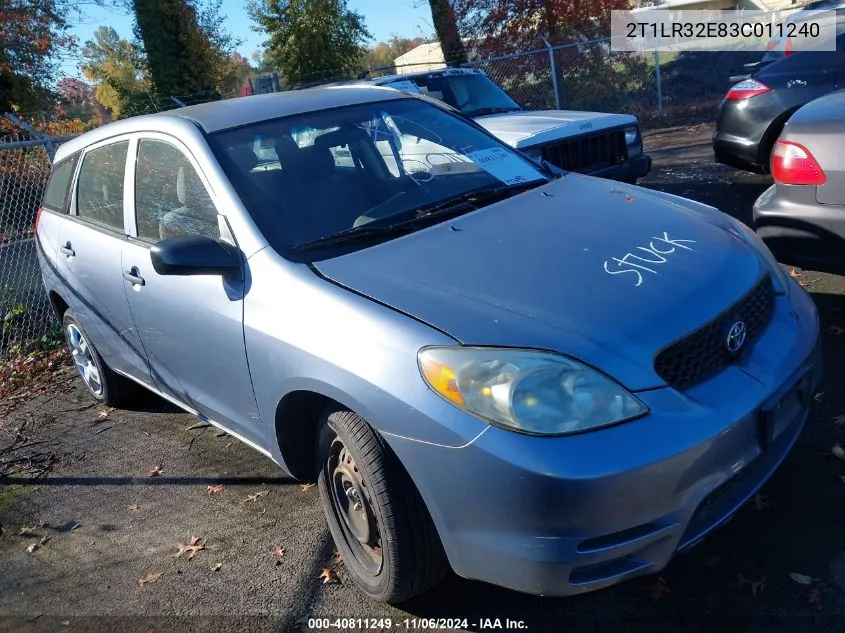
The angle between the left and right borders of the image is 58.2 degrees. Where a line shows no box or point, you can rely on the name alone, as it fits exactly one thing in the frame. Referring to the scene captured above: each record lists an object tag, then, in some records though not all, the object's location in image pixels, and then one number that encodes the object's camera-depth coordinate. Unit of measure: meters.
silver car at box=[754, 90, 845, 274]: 4.16
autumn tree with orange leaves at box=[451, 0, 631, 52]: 16.81
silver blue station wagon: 2.27
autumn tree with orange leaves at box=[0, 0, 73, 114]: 18.09
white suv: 6.88
